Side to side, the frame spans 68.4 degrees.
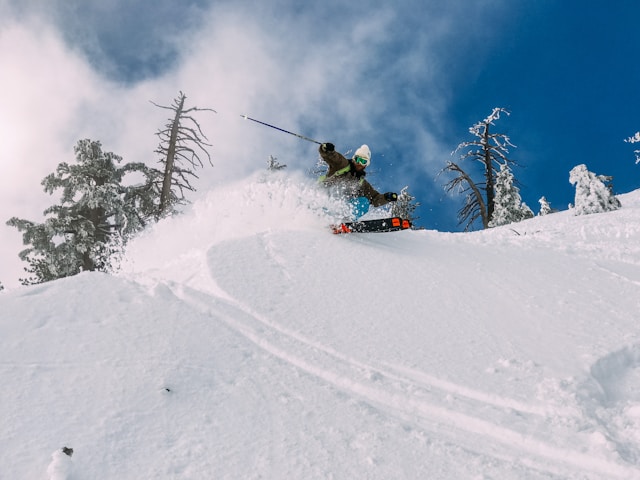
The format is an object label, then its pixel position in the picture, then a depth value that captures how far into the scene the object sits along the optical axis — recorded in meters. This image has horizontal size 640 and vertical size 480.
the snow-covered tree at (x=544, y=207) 29.58
